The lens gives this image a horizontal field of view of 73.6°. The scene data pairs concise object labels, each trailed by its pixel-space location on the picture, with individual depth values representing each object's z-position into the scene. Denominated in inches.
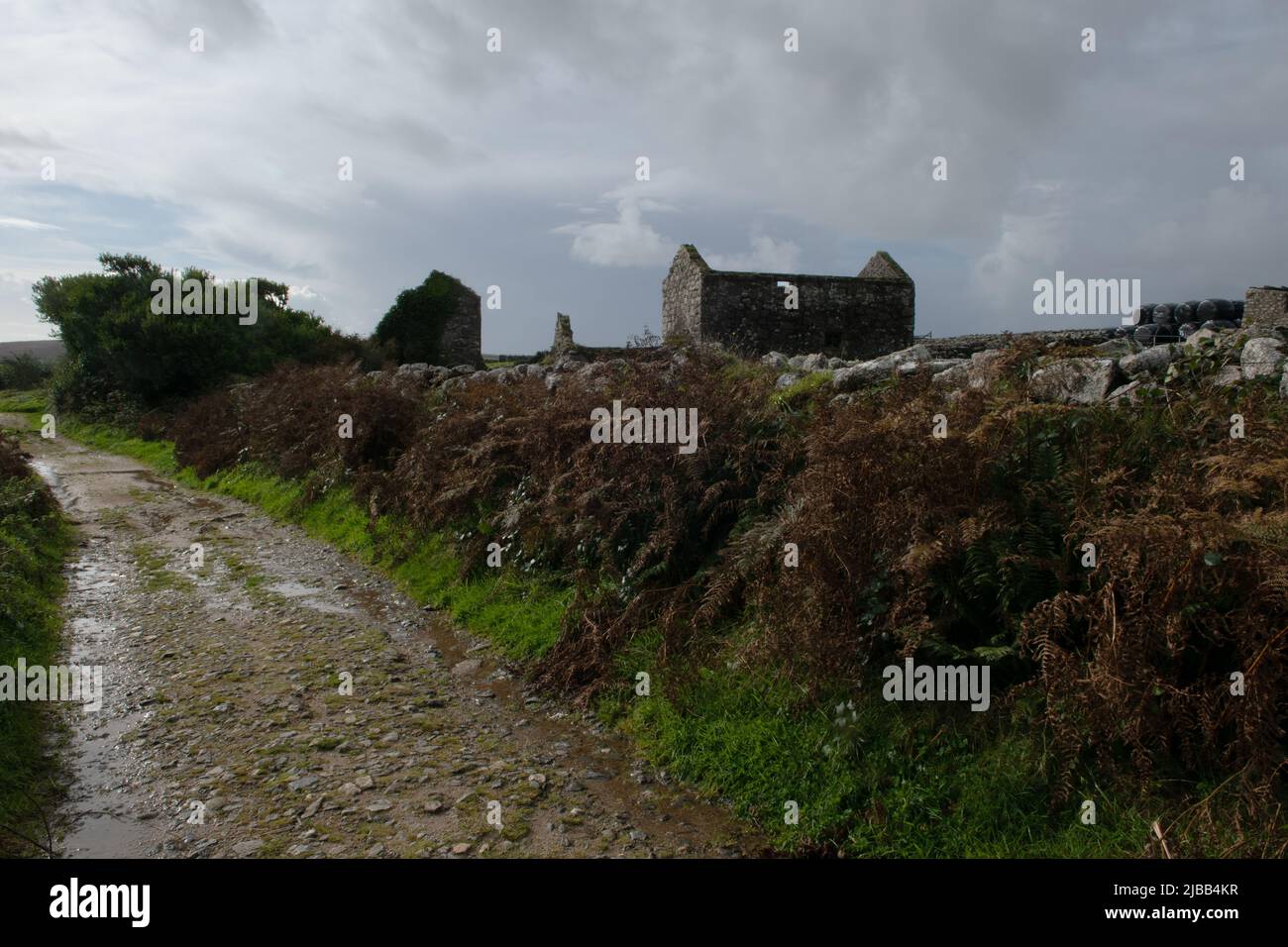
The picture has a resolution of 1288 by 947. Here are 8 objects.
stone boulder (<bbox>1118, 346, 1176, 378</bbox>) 243.3
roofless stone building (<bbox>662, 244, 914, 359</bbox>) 727.1
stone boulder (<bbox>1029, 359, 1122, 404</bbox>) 234.4
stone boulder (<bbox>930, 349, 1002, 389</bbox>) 244.1
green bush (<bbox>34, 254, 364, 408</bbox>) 1056.8
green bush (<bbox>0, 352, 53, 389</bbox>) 1724.9
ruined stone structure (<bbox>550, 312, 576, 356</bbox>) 901.3
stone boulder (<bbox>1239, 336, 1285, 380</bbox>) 219.6
